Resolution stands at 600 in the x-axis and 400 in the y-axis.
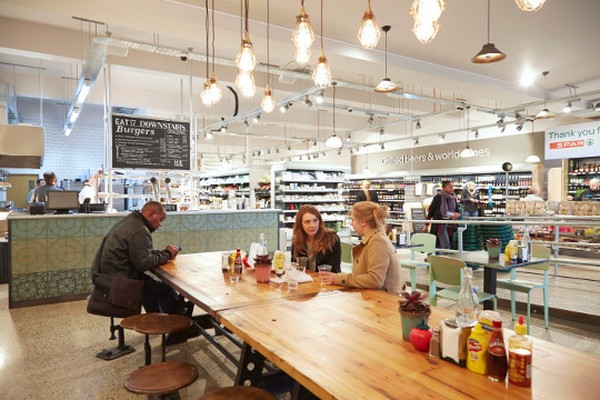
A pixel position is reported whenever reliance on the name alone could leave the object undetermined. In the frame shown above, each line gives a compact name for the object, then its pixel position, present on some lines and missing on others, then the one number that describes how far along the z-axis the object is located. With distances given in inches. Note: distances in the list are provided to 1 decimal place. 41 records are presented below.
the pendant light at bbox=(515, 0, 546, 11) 94.9
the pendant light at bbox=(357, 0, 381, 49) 109.4
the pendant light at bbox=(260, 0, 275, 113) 159.3
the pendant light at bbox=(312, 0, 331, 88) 133.0
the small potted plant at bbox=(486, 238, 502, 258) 165.9
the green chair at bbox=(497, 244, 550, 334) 158.6
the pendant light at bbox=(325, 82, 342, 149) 338.6
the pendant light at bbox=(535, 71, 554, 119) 317.7
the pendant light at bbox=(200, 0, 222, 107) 143.1
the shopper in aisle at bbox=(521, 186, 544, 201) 343.8
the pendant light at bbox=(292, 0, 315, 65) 110.7
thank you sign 390.0
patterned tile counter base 198.1
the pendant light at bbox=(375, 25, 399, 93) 226.4
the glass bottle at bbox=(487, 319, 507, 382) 50.2
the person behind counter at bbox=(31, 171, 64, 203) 267.0
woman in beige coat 100.1
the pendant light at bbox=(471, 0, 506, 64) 175.0
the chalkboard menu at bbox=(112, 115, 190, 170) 254.4
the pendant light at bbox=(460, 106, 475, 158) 398.0
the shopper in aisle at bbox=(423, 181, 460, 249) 276.5
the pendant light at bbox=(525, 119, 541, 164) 409.4
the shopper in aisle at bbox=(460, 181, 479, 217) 324.8
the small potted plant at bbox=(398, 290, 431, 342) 62.2
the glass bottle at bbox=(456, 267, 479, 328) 57.1
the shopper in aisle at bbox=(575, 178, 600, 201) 382.1
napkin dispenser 54.4
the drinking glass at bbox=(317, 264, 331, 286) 102.9
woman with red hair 130.0
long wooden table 48.2
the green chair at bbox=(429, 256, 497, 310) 139.3
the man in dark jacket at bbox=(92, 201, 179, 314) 128.9
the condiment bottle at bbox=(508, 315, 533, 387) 48.4
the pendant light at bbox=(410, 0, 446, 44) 95.0
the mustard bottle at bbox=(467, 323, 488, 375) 52.0
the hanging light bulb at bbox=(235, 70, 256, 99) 133.4
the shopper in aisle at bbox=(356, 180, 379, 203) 323.3
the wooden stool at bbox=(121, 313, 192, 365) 102.2
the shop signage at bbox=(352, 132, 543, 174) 472.7
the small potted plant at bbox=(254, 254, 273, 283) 107.1
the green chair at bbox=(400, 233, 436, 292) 222.2
